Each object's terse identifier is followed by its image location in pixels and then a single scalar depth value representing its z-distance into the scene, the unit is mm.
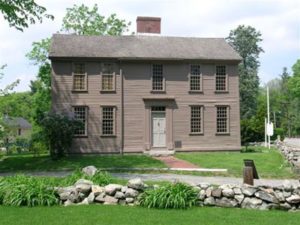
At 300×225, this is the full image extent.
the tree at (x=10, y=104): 22753
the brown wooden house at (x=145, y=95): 28406
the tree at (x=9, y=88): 23791
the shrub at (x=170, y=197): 10086
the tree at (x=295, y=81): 71244
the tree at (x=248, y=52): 56281
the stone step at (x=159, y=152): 28400
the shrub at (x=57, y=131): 25453
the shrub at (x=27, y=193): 10297
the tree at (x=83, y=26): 42719
